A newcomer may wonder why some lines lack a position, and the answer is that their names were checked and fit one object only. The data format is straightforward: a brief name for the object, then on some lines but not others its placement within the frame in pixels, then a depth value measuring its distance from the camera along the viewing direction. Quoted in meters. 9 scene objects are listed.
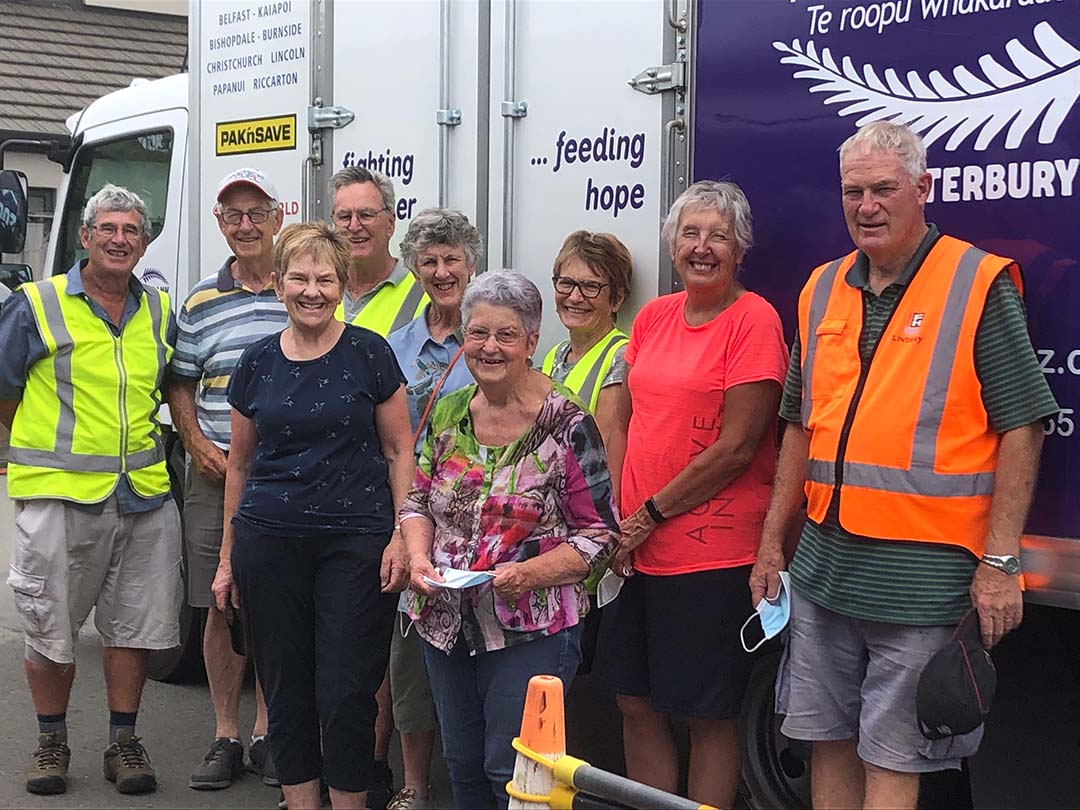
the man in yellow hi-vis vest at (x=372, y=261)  4.66
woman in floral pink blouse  3.49
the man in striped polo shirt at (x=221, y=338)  4.84
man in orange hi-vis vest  3.15
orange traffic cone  2.85
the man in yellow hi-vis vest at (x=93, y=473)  4.67
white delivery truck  3.29
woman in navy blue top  3.97
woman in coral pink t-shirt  3.74
